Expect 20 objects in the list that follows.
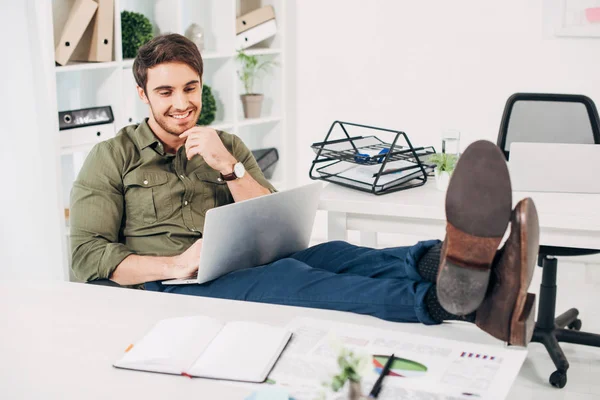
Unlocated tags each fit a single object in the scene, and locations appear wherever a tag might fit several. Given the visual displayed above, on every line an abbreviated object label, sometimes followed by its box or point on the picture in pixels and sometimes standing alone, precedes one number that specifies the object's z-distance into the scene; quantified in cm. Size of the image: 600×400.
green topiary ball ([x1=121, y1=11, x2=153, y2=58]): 365
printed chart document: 137
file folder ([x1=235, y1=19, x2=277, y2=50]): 436
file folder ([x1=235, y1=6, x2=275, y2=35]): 436
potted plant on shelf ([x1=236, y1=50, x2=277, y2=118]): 451
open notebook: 142
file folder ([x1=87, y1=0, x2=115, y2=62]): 342
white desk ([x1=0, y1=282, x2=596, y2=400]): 138
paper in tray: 257
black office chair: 312
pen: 134
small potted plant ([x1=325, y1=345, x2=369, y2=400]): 102
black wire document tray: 257
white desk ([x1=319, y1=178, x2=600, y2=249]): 226
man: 159
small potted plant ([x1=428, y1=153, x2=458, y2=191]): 254
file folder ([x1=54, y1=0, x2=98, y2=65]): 326
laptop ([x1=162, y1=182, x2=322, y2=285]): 199
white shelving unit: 355
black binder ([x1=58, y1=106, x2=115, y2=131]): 329
